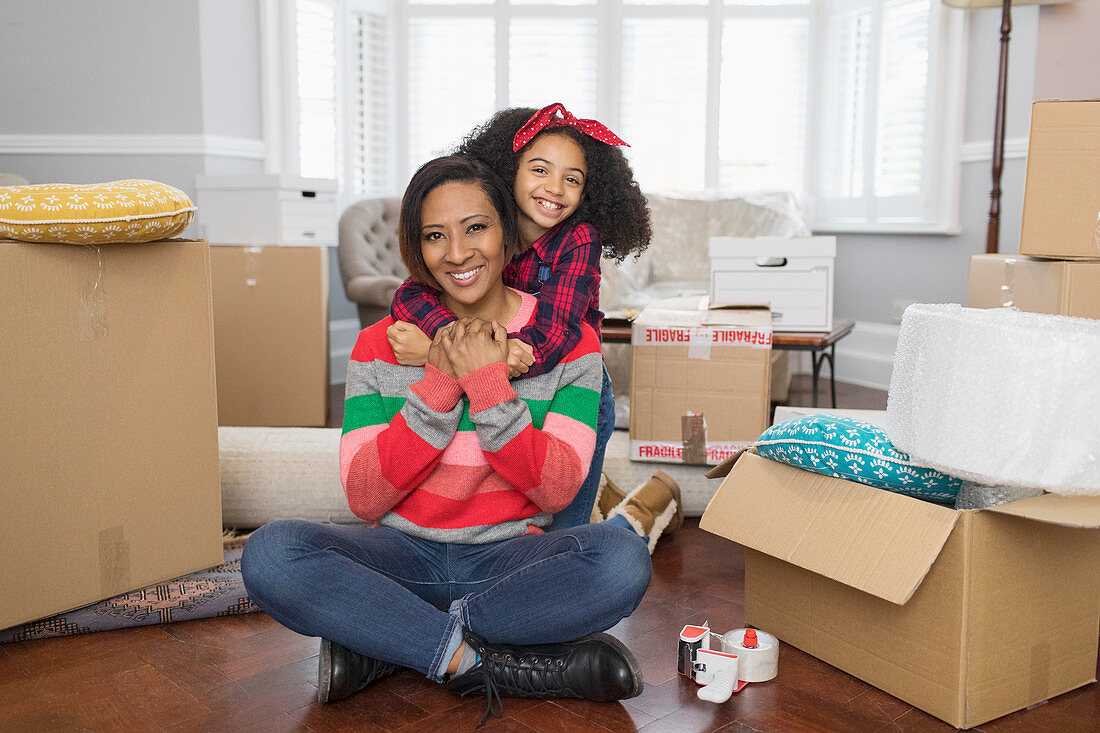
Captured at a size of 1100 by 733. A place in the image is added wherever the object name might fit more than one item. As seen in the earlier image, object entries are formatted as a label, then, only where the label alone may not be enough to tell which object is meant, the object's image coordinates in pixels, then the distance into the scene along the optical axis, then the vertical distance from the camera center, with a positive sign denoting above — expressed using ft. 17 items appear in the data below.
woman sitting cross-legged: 4.68 -1.45
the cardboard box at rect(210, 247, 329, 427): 10.47 -0.96
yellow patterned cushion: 5.24 +0.17
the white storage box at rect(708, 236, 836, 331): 9.12 -0.24
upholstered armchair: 12.21 -0.13
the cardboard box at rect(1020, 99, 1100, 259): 6.15 +0.48
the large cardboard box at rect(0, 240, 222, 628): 5.41 -1.08
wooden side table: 8.14 -0.79
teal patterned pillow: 4.94 -1.09
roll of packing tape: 5.18 -2.21
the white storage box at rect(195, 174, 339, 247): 10.37 +0.40
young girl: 5.20 +0.17
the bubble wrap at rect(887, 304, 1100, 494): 3.98 -0.63
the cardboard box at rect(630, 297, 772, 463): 7.72 -1.10
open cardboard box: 4.56 -1.67
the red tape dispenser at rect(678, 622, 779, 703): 5.01 -2.21
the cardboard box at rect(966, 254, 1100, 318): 6.22 -0.21
